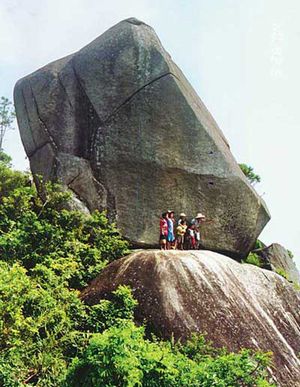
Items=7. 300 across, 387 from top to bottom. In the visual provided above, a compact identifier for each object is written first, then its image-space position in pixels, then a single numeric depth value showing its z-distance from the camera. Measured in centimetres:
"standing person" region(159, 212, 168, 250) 1259
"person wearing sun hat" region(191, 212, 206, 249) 1371
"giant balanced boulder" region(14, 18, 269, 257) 1407
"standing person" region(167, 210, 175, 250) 1275
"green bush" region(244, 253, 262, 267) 1612
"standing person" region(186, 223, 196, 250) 1357
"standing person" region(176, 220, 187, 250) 1326
